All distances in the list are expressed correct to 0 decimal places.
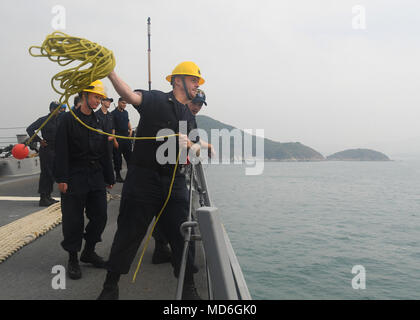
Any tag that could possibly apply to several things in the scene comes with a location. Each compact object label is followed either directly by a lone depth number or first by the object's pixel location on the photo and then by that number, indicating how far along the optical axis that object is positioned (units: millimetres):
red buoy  5139
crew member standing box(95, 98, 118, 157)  3743
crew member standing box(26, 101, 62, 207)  6422
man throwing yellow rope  2521
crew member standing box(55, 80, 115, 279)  3369
